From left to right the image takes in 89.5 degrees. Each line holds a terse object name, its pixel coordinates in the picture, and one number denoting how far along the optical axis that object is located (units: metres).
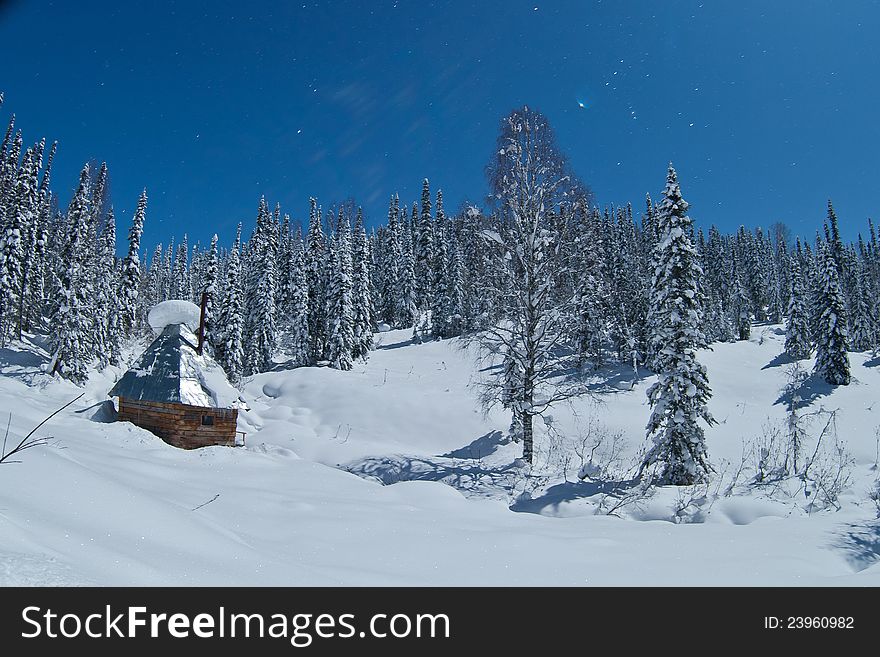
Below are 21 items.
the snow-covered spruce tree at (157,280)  79.55
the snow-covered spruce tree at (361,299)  45.66
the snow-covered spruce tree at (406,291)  60.16
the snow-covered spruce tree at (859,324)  58.25
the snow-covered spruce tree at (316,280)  44.53
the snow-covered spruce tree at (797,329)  45.44
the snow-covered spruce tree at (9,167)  37.50
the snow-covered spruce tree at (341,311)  40.62
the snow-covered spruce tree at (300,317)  43.09
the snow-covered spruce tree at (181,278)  78.00
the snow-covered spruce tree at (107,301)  36.53
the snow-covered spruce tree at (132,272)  42.22
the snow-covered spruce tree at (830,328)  35.16
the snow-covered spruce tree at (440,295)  52.34
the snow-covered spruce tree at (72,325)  29.08
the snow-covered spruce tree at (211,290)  35.31
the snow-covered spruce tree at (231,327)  36.41
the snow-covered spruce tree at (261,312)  42.62
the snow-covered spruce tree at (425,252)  59.09
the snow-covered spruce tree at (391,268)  65.50
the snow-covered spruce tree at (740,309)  62.28
